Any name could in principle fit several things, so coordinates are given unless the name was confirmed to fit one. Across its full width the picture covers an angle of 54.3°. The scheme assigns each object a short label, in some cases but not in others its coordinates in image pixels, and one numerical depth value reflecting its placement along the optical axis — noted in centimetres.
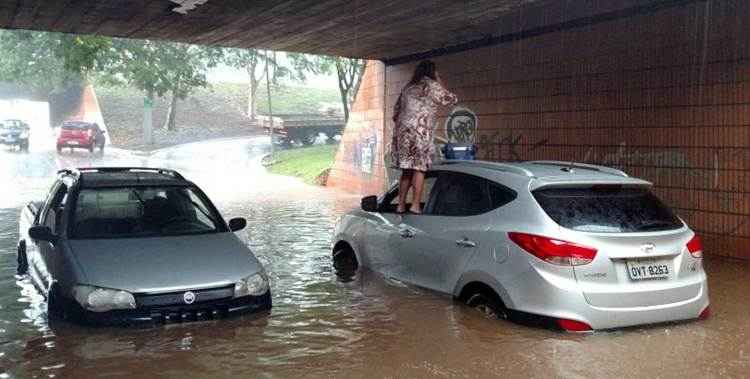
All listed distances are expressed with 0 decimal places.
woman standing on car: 785
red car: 3688
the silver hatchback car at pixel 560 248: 547
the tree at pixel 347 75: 3162
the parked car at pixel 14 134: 3794
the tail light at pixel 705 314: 603
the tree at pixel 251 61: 5086
